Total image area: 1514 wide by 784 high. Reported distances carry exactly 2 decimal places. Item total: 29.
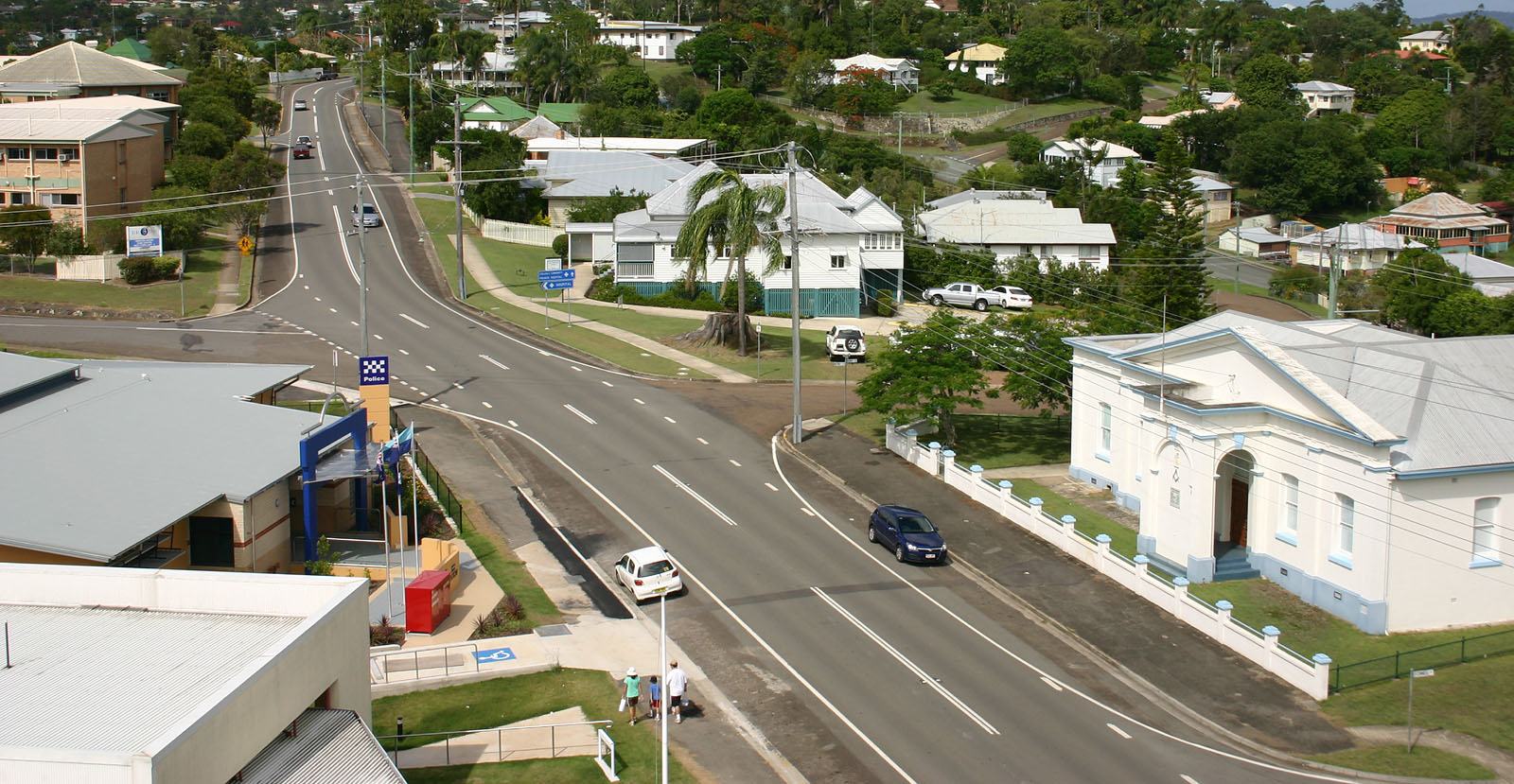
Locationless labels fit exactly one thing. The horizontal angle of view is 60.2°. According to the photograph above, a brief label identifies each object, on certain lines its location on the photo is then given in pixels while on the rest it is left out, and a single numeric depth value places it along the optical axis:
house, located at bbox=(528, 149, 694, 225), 91.50
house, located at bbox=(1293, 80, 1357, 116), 190.00
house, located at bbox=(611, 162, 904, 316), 73.12
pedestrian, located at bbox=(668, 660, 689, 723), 28.06
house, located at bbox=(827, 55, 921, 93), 184.88
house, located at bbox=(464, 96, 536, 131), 129.38
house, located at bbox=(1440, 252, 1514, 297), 93.81
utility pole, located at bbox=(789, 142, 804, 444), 47.44
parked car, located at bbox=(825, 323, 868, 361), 61.75
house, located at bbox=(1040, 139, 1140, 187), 133.38
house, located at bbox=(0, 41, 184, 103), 110.25
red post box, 32.56
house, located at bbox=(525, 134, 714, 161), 113.31
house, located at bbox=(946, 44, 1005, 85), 194.00
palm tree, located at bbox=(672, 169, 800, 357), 58.56
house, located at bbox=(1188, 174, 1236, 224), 136.00
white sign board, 67.69
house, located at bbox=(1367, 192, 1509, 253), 119.99
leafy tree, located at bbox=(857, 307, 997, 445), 46.81
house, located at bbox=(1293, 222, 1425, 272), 108.12
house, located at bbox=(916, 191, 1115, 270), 88.44
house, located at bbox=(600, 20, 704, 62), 195.50
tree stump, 62.59
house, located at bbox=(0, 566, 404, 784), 19.12
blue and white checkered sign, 43.69
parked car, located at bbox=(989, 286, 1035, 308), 77.69
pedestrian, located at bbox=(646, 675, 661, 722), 27.95
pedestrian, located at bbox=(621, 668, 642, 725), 27.98
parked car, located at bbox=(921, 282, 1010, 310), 77.75
